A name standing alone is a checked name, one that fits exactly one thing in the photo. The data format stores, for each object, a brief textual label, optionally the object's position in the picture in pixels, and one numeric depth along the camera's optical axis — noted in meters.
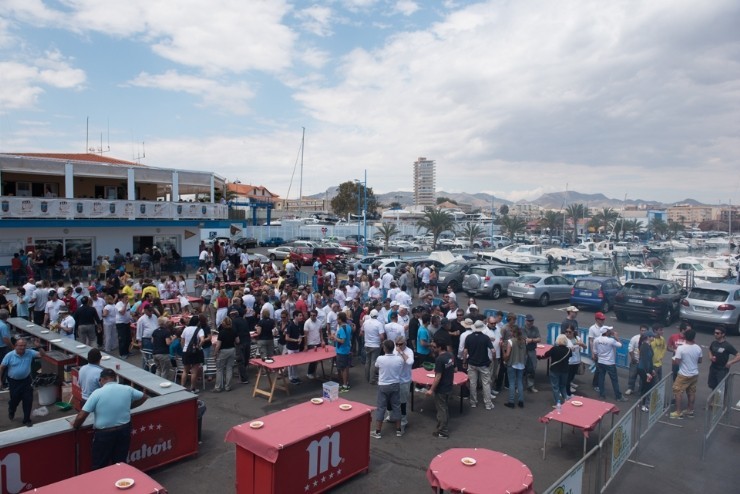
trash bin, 9.70
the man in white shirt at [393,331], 10.95
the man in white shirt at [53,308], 13.55
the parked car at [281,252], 37.91
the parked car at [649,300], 17.81
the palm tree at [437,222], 53.56
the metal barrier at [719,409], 7.89
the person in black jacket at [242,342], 11.06
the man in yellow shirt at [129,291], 14.92
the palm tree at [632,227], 85.00
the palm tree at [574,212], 69.50
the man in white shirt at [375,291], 17.54
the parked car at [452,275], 24.64
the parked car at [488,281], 23.66
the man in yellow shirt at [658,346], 10.20
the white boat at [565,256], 42.16
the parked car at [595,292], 20.69
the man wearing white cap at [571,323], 10.14
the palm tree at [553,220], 72.88
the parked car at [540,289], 21.92
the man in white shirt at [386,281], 19.78
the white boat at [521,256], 34.53
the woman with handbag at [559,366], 9.56
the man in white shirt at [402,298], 15.32
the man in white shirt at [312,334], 11.58
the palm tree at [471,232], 55.06
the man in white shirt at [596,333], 10.50
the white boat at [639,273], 28.15
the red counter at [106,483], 4.80
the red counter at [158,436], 6.64
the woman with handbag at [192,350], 10.30
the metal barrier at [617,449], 5.23
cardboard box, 7.62
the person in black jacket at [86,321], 12.79
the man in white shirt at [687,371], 9.27
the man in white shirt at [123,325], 13.09
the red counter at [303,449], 5.98
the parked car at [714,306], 16.73
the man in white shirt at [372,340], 11.08
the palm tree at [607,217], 72.12
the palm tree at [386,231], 52.50
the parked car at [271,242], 53.25
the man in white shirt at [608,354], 10.21
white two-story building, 24.05
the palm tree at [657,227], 92.81
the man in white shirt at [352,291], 16.95
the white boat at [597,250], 44.94
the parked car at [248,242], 47.16
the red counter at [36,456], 5.89
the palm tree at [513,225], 64.38
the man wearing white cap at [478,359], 9.65
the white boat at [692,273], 27.21
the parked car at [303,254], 35.53
